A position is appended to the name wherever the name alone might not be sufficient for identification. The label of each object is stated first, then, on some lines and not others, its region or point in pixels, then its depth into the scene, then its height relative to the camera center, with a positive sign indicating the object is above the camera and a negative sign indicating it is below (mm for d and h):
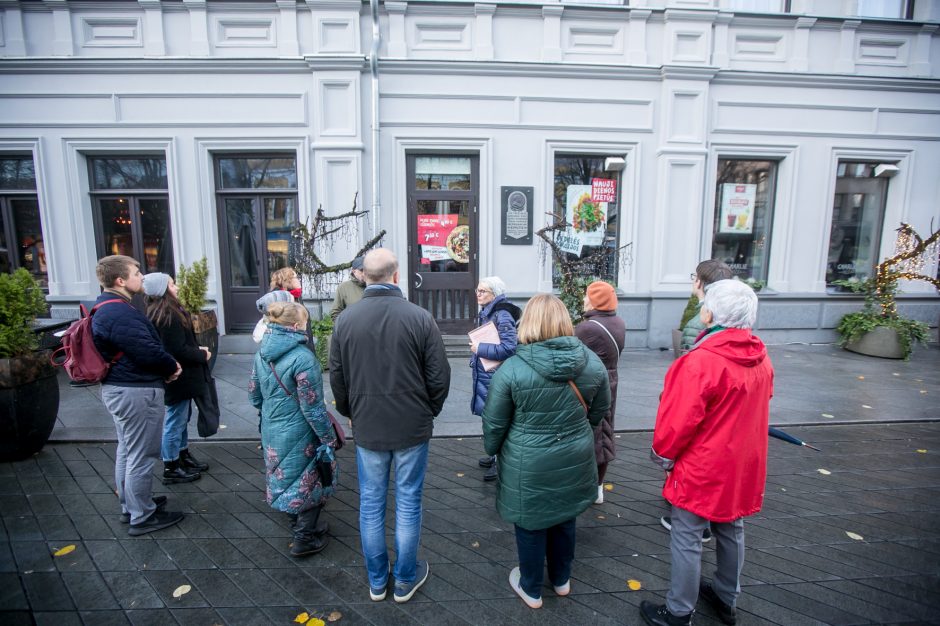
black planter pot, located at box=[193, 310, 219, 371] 6480 -1307
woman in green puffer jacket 2229 -936
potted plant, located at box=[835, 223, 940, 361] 7719 -1122
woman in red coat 2146 -942
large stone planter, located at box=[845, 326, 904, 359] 7691 -1647
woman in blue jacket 3418 -648
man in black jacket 2352 -827
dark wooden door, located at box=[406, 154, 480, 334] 7859 +192
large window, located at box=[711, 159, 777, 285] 8453 +658
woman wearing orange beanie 3217 -636
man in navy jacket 2941 -961
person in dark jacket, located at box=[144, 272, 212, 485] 3418 -1083
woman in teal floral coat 2773 -1177
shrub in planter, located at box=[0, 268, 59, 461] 3994 -1276
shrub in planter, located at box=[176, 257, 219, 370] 6512 -821
